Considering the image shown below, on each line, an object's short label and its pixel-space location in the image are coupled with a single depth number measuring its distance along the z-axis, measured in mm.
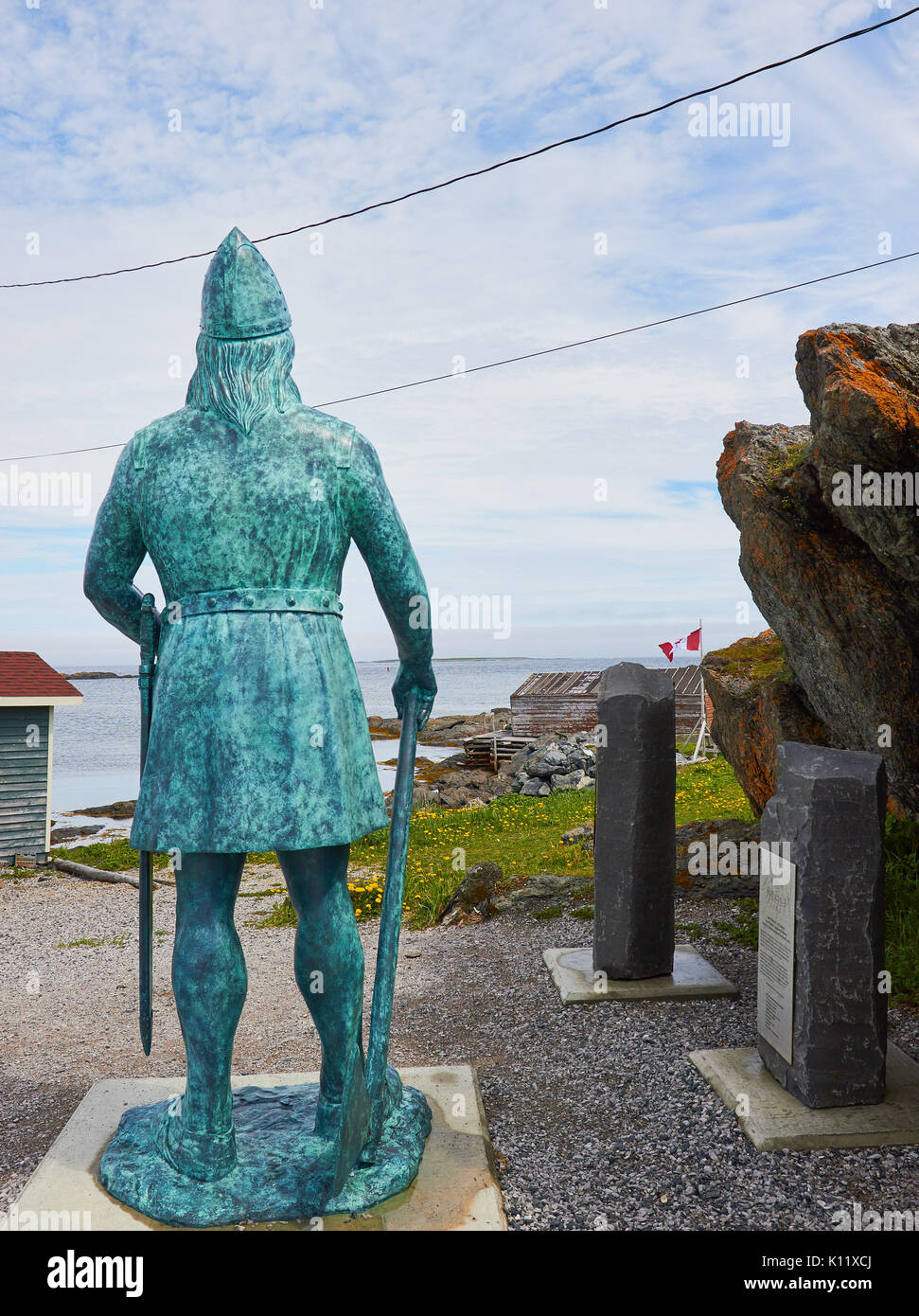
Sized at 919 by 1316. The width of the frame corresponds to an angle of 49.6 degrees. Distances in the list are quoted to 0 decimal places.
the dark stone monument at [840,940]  4055
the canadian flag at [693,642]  20939
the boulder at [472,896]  7930
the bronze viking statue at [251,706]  3049
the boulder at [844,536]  4539
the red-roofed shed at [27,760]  13555
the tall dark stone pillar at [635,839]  5719
